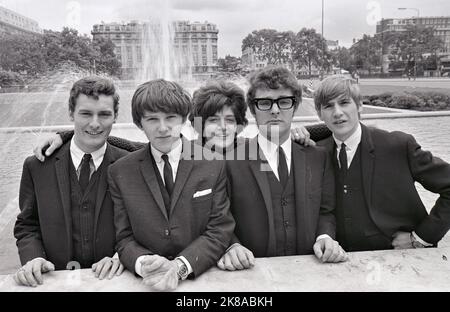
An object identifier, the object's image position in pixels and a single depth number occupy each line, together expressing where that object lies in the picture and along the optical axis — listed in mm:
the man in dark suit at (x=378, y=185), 2506
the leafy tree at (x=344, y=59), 76169
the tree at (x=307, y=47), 65250
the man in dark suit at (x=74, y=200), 2377
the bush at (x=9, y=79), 32903
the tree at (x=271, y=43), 65812
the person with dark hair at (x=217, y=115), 2691
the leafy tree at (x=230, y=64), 64375
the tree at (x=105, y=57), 52562
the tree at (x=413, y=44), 63812
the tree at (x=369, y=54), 72500
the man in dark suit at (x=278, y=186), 2348
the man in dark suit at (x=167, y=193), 2154
